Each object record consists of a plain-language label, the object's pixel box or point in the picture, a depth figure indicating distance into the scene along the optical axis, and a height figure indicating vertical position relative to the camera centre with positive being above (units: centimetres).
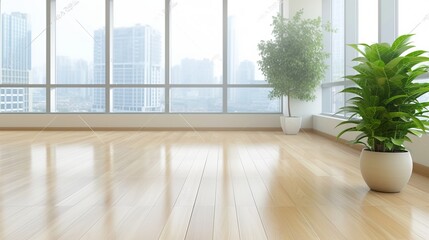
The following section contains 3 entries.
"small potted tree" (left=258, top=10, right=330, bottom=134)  587 +90
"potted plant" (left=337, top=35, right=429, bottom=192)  222 +4
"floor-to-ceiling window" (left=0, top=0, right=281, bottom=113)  709 +109
